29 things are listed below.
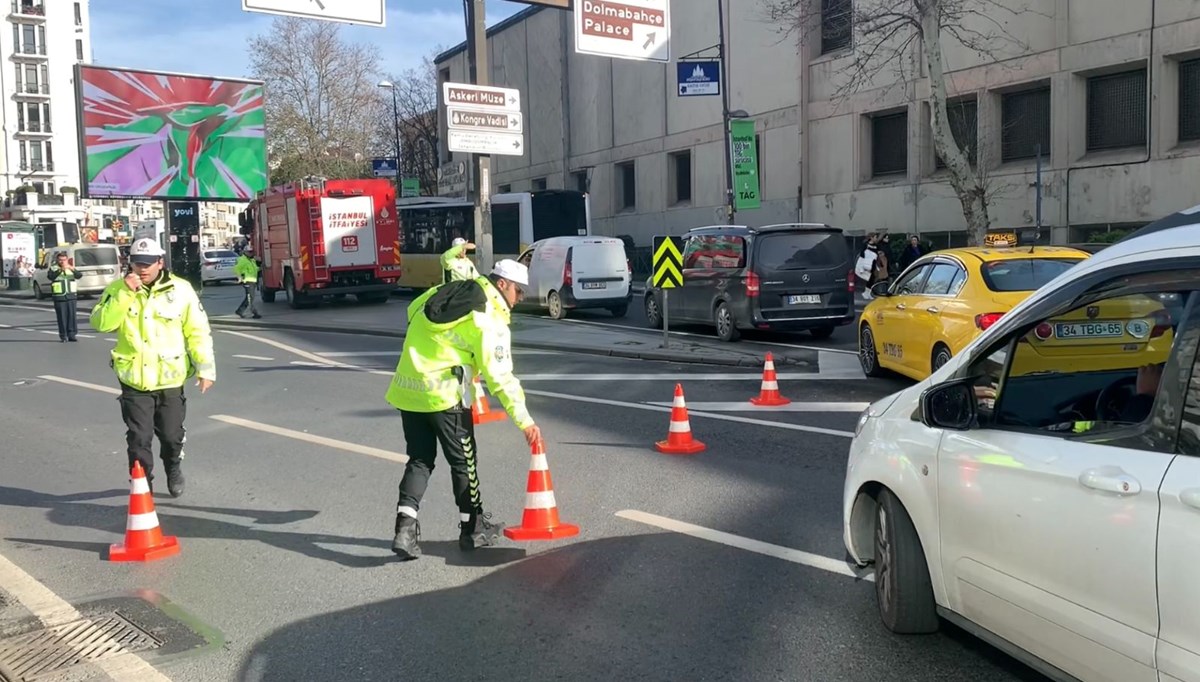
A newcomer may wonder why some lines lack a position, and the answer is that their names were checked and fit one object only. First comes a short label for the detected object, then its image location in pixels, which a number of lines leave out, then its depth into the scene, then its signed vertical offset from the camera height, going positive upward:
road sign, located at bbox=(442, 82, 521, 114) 17.79 +3.00
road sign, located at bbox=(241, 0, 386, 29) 13.57 +3.57
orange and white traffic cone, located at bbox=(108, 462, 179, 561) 5.98 -1.48
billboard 32.31 +4.59
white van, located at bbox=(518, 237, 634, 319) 21.09 -0.15
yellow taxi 9.76 -0.38
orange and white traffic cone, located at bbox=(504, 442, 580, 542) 6.04 -1.43
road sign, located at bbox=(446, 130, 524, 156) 17.89 +2.23
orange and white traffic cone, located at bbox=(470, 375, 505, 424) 10.30 -1.42
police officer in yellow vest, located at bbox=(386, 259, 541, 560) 5.39 -0.57
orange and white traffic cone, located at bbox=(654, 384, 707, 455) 8.49 -1.41
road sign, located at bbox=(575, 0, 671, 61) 17.02 +4.00
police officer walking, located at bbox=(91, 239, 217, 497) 6.83 -0.44
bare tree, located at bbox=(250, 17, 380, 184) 55.16 +9.23
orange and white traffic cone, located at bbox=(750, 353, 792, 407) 10.60 -1.31
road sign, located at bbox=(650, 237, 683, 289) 15.16 -0.01
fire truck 26.62 +0.94
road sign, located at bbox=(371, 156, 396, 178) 43.84 +4.48
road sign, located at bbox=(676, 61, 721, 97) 23.97 +4.29
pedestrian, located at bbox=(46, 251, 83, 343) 20.05 -0.20
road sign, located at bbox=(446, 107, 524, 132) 17.80 +2.61
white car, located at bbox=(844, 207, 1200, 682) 2.88 -0.73
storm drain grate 4.39 -1.62
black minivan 15.54 -0.23
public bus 29.58 +1.33
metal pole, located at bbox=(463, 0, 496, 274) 18.59 +1.92
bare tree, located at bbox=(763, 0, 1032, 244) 21.28 +5.34
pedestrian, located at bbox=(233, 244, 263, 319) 24.09 +0.03
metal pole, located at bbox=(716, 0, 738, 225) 26.94 +2.74
